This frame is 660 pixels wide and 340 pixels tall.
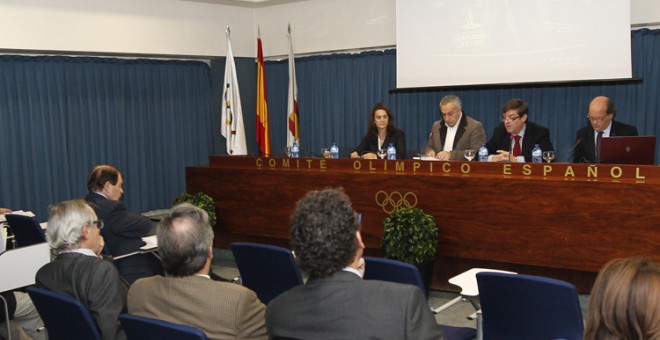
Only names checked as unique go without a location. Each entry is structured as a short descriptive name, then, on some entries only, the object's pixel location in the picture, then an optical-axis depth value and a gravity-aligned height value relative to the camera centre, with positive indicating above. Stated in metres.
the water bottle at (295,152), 6.39 -0.22
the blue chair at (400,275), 3.08 -0.70
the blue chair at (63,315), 2.64 -0.73
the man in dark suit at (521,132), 5.43 -0.08
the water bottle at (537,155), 5.02 -0.24
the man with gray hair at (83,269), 2.89 -0.60
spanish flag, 8.17 +0.15
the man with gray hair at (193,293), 2.41 -0.60
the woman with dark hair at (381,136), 6.25 -0.09
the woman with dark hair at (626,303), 1.56 -0.43
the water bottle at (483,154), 5.33 -0.24
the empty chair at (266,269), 3.58 -0.77
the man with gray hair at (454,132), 5.91 -0.07
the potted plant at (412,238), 4.95 -0.84
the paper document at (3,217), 5.35 -0.66
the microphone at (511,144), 5.54 -0.17
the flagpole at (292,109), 8.27 +0.25
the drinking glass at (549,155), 4.90 -0.24
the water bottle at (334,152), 6.12 -0.22
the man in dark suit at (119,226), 4.59 -0.64
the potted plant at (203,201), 6.41 -0.67
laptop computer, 4.54 -0.20
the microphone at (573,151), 5.25 -0.23
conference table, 4.41 -0.60
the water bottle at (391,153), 5.72 -0.23
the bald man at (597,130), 5.21 -0.07
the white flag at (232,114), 8.20 +0.20
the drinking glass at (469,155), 5.27 -0.24
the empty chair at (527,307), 2.76 -0.79
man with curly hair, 1.93 -0.50
